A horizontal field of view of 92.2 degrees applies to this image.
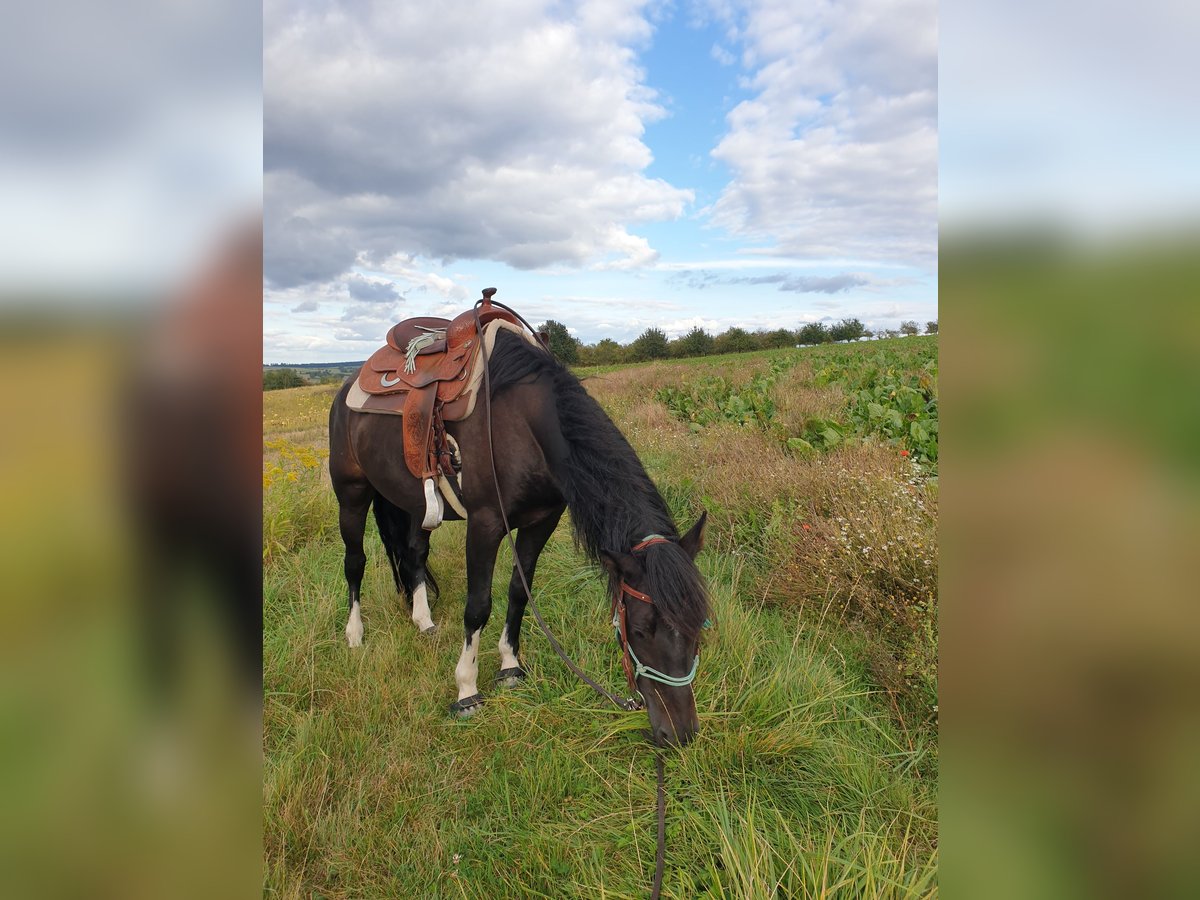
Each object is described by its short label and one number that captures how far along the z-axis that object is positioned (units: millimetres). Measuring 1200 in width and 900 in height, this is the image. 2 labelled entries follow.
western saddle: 3482
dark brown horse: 2602
